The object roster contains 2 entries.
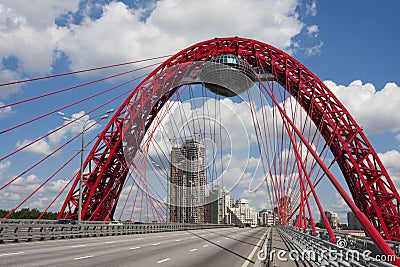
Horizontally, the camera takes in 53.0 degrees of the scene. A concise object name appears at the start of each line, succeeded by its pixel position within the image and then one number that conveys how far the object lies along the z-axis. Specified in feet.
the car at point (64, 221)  127.14
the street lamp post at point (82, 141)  113.16
